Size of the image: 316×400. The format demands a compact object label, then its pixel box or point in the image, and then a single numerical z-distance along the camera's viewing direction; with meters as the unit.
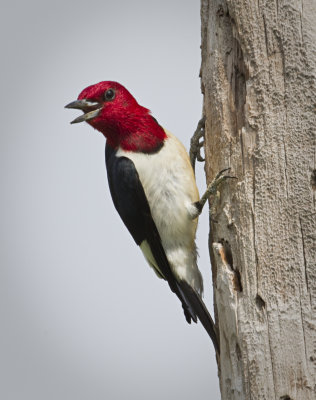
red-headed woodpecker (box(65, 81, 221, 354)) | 7.52
